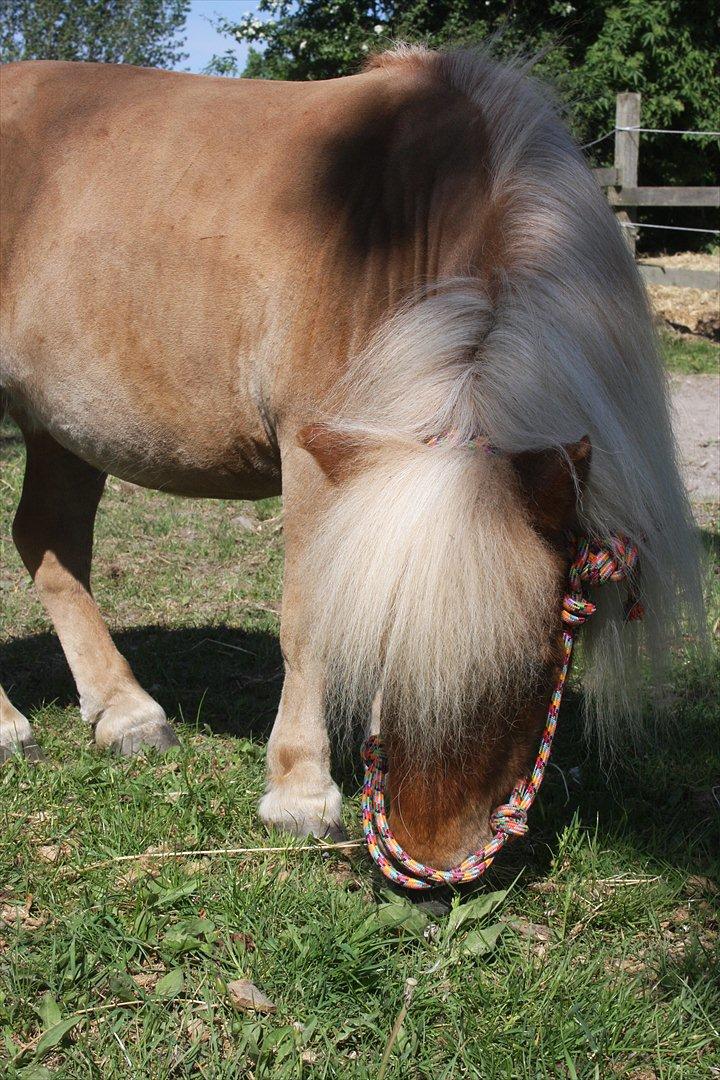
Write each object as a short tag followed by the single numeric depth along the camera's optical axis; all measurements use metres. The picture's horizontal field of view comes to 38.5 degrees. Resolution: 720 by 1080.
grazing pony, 1.84
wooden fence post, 11.06
